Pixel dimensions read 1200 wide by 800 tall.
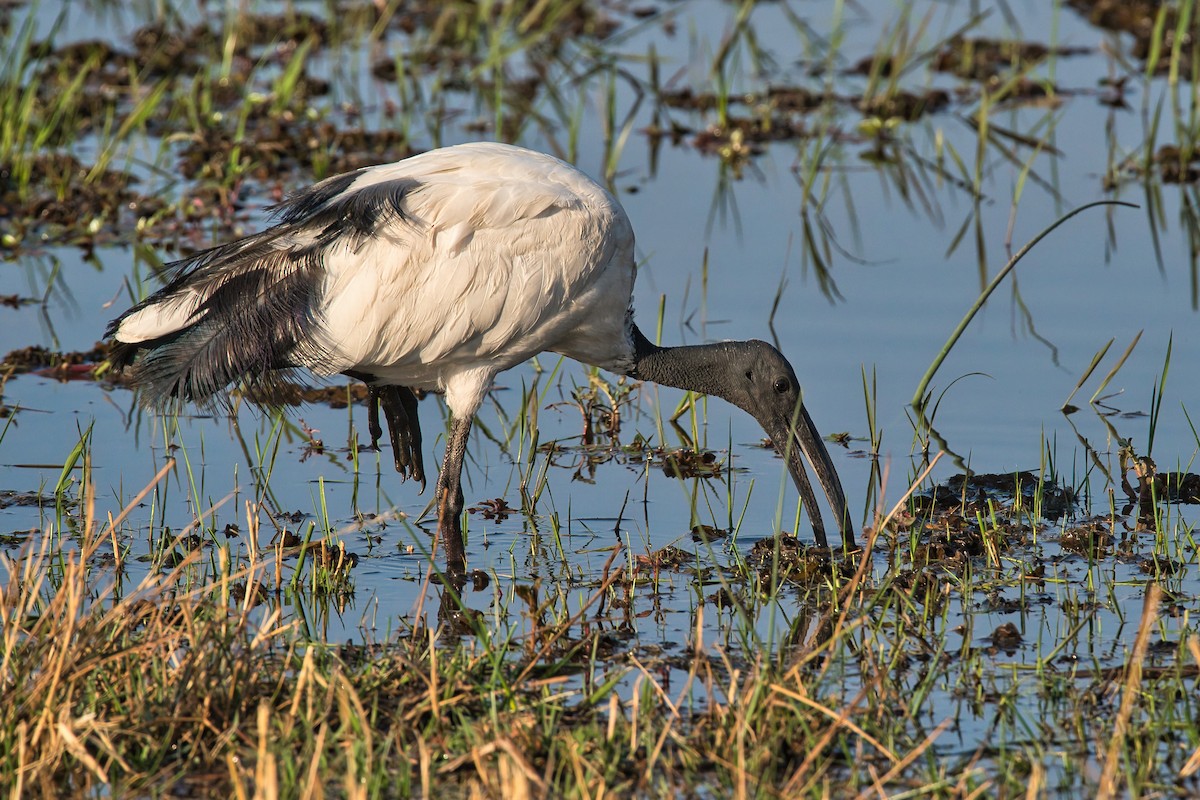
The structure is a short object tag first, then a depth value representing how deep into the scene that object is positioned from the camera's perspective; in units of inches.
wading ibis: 426.6
